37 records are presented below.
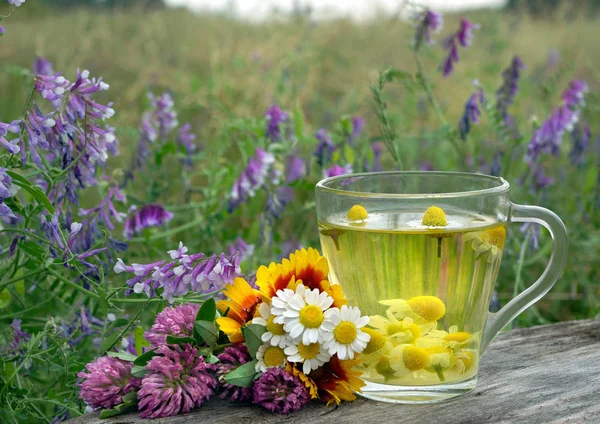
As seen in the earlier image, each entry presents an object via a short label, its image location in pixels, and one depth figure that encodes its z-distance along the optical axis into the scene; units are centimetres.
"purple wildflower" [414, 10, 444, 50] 85
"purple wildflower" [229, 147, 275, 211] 82
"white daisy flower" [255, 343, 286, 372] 54
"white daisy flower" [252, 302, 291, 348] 54
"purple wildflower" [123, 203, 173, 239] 72
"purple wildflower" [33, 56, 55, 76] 87
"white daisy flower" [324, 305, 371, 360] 53
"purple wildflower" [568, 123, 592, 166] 110
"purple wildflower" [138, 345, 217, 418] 53
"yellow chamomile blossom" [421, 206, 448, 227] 53
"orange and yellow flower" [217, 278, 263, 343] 55
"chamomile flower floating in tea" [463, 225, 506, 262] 54
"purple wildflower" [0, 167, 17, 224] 54
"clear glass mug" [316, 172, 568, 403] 53
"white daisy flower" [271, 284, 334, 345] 53
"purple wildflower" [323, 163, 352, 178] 78
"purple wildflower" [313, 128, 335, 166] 85
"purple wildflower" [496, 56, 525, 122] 93
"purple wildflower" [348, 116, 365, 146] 107
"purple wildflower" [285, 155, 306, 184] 102
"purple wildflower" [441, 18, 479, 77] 88
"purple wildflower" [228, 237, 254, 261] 86
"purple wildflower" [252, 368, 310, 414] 54
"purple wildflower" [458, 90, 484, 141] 85
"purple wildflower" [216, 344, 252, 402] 55
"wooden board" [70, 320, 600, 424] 54
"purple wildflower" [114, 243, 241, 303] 55
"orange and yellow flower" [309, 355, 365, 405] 54
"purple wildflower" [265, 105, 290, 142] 87
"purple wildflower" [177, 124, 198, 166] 97
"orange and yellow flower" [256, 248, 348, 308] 54
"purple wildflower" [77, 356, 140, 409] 54
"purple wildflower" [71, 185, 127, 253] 67
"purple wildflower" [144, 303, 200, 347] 56
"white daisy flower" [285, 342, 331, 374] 53
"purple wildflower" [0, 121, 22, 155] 55
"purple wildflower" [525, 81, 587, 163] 92
